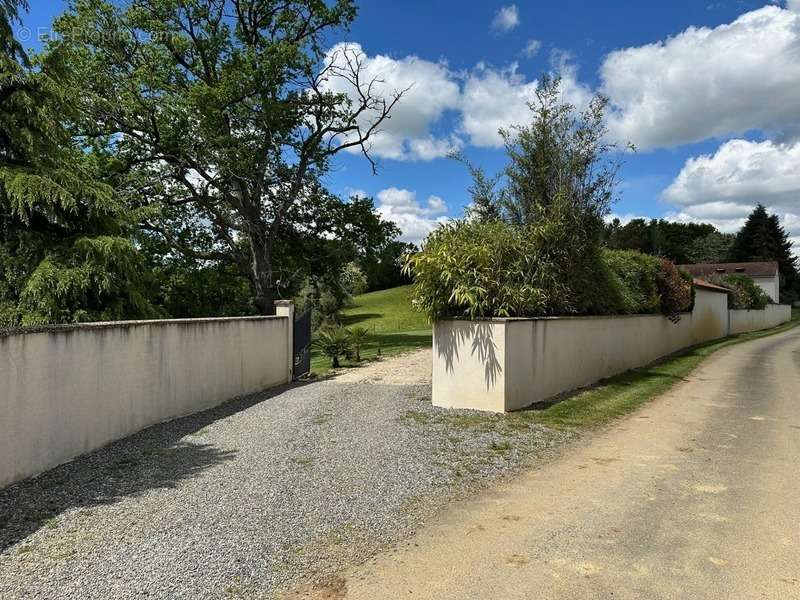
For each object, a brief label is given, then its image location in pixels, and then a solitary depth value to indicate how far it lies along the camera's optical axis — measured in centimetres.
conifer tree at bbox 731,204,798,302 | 6788
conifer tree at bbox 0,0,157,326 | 823
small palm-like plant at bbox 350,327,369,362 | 1421
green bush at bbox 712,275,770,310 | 3059
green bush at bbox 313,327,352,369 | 1387
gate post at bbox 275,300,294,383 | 1114
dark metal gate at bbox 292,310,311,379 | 1155
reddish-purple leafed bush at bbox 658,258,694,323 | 1602
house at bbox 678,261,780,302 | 5966
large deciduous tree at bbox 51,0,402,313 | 1711
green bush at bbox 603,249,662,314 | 1282
